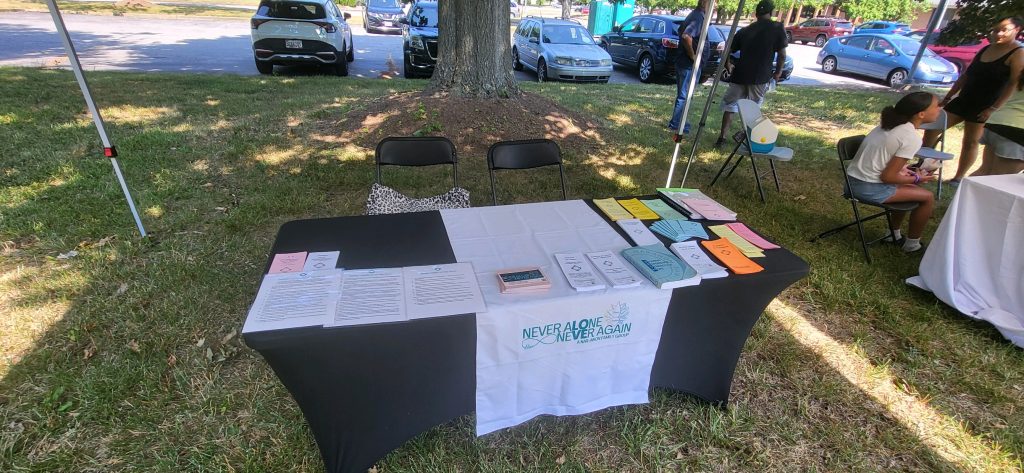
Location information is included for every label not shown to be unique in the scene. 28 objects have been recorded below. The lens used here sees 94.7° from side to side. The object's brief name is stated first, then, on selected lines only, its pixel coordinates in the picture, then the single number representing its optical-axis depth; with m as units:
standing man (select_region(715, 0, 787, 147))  5.45
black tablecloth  1.53
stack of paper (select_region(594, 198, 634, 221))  2.34
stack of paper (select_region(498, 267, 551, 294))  1.67
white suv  8.59
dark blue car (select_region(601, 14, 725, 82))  10.16
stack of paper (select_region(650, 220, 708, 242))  2.14
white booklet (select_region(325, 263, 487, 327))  1.53
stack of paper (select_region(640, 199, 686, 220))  2.37
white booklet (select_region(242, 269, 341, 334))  1.46
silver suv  10.08
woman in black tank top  4.29
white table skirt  2.79
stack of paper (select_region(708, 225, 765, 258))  2.02
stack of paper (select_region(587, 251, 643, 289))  1.74
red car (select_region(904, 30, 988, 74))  12.72
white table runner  1.66
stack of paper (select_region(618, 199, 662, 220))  2.36
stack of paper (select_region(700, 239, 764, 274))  1.87
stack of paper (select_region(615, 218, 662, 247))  2.09
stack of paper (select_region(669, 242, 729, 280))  1.84
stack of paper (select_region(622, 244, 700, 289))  1.75
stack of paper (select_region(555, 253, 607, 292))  1.71
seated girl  3.29
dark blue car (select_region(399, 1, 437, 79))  9.35
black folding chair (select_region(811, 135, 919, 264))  3.54
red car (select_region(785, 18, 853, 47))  23.47
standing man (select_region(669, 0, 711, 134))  6.12
